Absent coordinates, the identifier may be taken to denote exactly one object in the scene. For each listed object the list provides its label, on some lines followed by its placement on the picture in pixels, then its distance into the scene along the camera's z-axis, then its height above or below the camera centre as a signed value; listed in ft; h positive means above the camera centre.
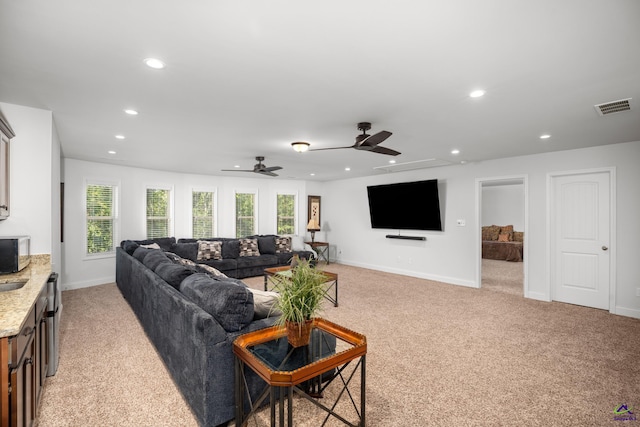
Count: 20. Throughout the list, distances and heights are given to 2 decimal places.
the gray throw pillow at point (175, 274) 9.27 -1.76
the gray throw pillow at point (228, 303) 6.92 -2.00
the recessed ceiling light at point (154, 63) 6.77 +3.34
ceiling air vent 9.22 +3.29
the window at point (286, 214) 28.53 +0.12
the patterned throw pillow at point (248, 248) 23.45 -2.43
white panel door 15.21 -1.21
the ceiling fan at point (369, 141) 10.26 +2.51
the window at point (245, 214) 26.45 +0.11
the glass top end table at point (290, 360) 5.29 -2.69
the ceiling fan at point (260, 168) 17.53 +2.67
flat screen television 21.59 +0.71
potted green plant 6.30 -1.75
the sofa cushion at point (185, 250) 21.26 -2.36
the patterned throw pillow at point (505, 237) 31.07 -2.20
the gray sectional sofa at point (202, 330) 6.53 -2.66
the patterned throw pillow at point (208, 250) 21.81 -2.44
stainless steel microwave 8.38 -1.05
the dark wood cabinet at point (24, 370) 4.62 -2.67
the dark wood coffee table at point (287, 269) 15.31 -3.02
